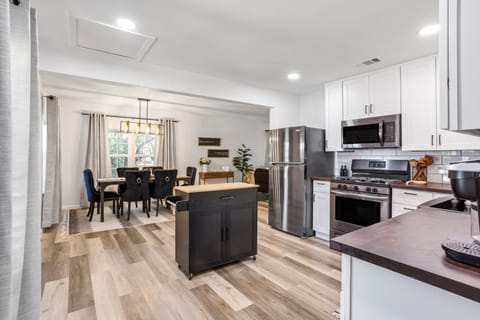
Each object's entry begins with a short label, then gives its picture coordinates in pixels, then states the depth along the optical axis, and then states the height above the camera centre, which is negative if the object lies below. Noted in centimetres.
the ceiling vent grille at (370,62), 311 +129
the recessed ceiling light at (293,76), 364 +131
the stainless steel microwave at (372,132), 326 +39
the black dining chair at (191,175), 604 -40
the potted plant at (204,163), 714 -10
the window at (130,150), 625 +26
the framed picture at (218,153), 755 +21
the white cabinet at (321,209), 367 -76
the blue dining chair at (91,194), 459 -67
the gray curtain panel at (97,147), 575 +30
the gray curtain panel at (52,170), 418 -19
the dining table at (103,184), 458 -47
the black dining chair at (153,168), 594 -21
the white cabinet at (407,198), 267 -44
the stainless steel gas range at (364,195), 303 -46
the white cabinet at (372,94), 327 +95
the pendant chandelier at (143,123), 588 +95
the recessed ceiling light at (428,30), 230 +127
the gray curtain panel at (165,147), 667 +35
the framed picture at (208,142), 738 +56
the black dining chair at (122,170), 570 -26
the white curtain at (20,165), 71 -2
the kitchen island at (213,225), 253 -74
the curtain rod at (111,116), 571 +109
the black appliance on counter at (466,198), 78 -16
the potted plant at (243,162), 786 -8
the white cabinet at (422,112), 288 +61
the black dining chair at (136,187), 473 -55
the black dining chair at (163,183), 508 -51
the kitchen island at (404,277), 72 -38
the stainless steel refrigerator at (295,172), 382 -20
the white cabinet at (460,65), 69 +28
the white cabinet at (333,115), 388 +73
